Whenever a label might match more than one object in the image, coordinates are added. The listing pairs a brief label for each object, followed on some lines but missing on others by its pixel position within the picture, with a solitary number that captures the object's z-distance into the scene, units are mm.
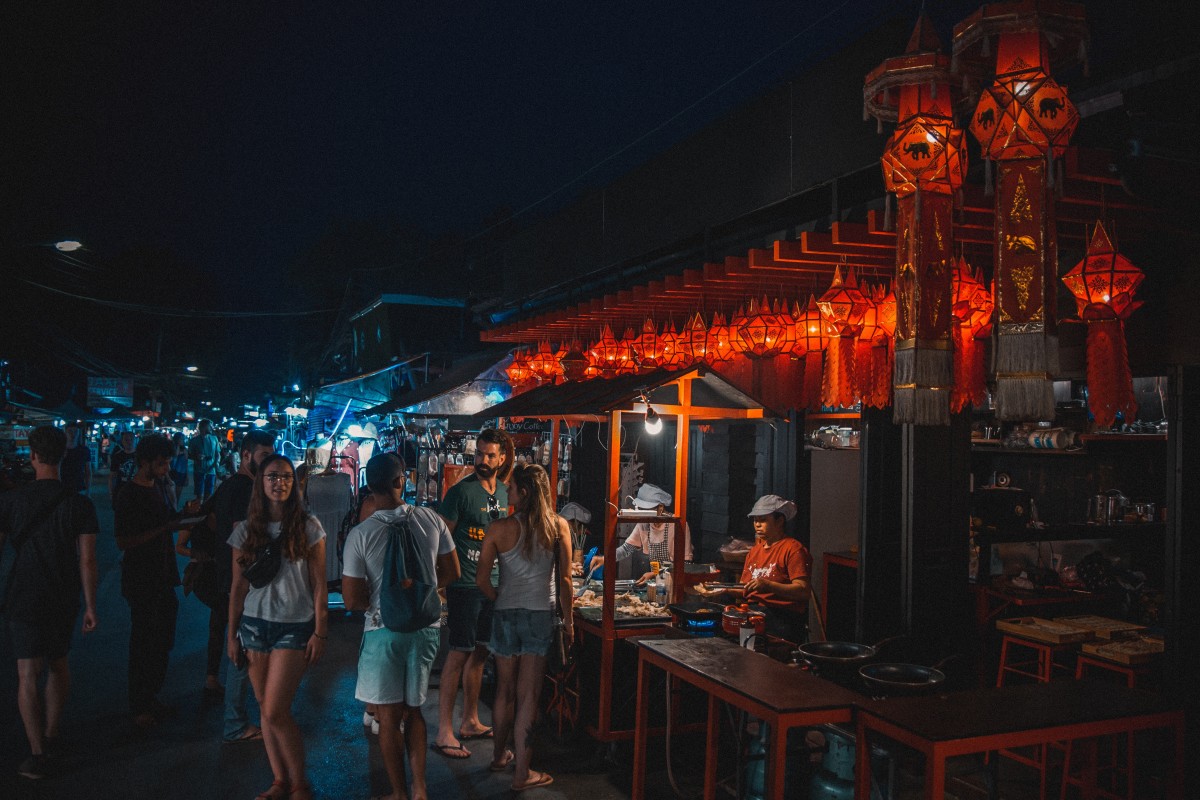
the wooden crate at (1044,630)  6805
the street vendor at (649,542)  8302
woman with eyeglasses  4914
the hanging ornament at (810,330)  6767
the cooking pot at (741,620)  6293
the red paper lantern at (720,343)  8211
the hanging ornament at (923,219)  4254
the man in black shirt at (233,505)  6730
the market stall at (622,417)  6340
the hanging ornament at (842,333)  5895
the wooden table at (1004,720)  3717
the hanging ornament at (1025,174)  3848
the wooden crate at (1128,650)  6332
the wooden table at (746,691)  4078
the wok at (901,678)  4387
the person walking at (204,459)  21875
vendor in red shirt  7422
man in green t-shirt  6402
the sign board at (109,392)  30594
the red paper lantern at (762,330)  7223
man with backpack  4863
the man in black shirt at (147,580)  6543
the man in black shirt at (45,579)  5535
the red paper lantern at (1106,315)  4406
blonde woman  5781
